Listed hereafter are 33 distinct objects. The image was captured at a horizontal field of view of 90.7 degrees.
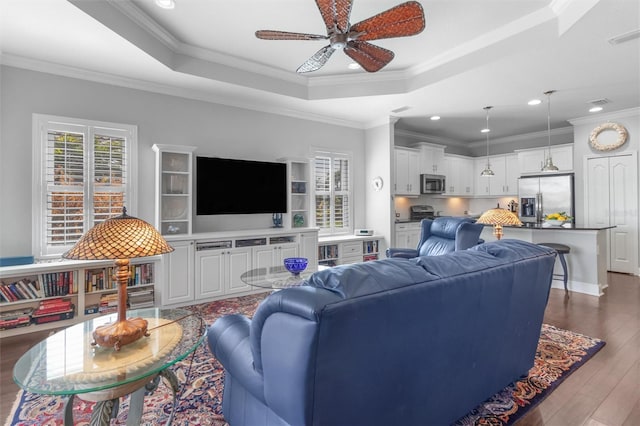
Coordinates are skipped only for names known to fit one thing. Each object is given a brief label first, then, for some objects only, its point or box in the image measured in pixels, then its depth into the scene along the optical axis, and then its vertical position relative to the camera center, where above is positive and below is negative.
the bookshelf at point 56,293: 3.06 -0.80
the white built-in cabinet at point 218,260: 3.86 -0.58
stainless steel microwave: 6.64 +0.67
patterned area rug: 1.87 -1.19
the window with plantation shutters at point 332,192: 5.70 +0.43
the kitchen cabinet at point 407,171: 6.27 +0.89
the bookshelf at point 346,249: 5.28 -0.59
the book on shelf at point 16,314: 3.05 -0.95
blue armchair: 3.80 -0.28
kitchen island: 4.32 -0.58
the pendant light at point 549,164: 4.68 +0.77
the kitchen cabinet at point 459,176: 7.32 +0.94
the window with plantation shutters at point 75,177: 3.48 +0.47
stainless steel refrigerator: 6.14 +0.39
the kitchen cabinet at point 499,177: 7.23 +0.90
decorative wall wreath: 5.42 +1.38
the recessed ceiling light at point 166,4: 2.85 +1.95
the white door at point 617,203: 5.39 +0.20
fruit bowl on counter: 5.04 -0.07
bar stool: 4.31 -0.53
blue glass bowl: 2.86 -0.45
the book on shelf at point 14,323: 3.03 -1.03
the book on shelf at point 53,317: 3.18 -1.03
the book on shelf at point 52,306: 3.19 -0.92
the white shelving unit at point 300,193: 5.21 +0.37
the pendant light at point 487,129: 5.30 +1.70
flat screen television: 4.37 +0.44
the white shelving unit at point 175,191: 4.03 +0.33
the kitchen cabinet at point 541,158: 6.25 +1.18
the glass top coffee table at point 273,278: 2.71 -0.58
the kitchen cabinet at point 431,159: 6.69 +1.22
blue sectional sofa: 1.09 -0.53
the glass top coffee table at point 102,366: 1.18 -0.61
